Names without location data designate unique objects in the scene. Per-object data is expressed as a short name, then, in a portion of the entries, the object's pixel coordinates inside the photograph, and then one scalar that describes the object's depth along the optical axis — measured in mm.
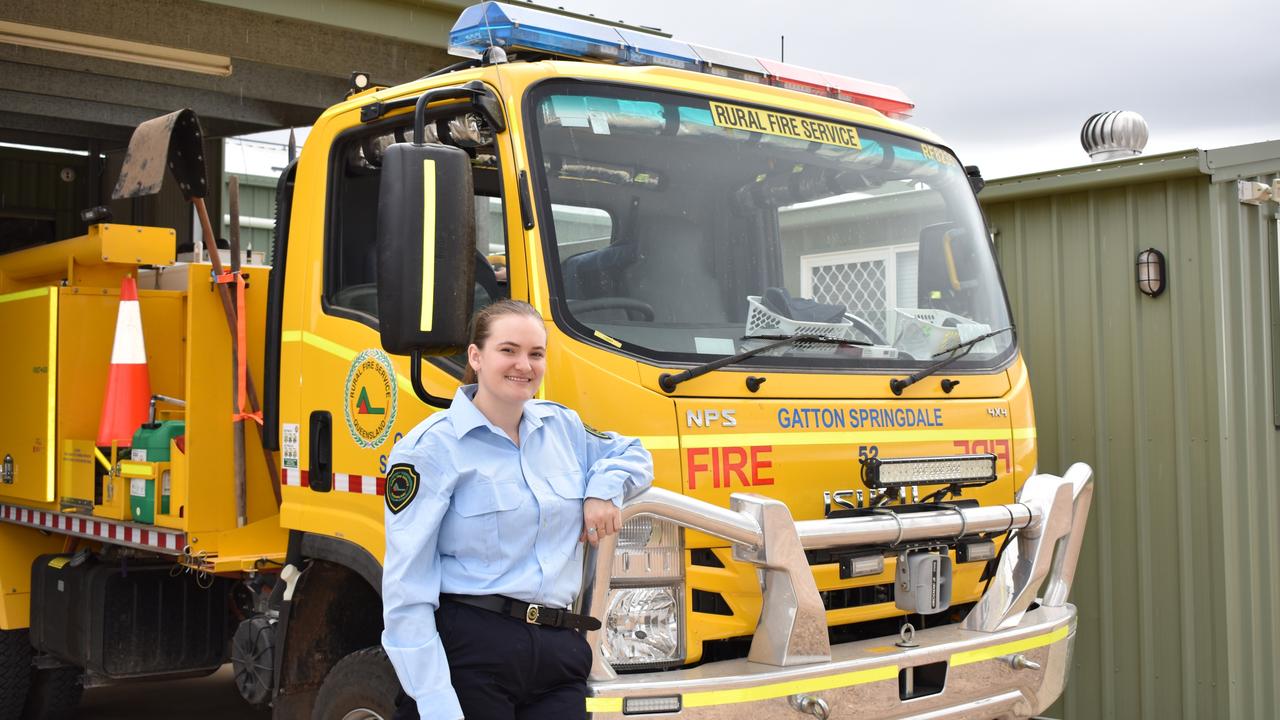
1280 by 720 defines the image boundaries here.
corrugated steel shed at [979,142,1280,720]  5734
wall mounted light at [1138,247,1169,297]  5977
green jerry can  4957
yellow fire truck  3600
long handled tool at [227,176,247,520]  4828
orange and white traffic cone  5284
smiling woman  2959
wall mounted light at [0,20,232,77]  10000
